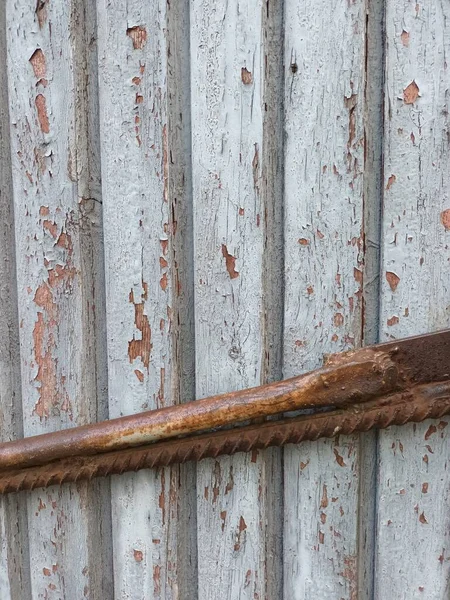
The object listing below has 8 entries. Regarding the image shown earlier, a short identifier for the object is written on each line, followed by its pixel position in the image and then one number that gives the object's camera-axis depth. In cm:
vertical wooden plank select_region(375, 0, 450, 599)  79
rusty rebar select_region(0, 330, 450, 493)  81
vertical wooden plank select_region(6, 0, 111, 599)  92
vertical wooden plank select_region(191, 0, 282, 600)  84
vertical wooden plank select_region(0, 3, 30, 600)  98
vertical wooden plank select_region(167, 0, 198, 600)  87
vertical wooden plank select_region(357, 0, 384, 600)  81
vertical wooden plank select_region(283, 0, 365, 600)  82
